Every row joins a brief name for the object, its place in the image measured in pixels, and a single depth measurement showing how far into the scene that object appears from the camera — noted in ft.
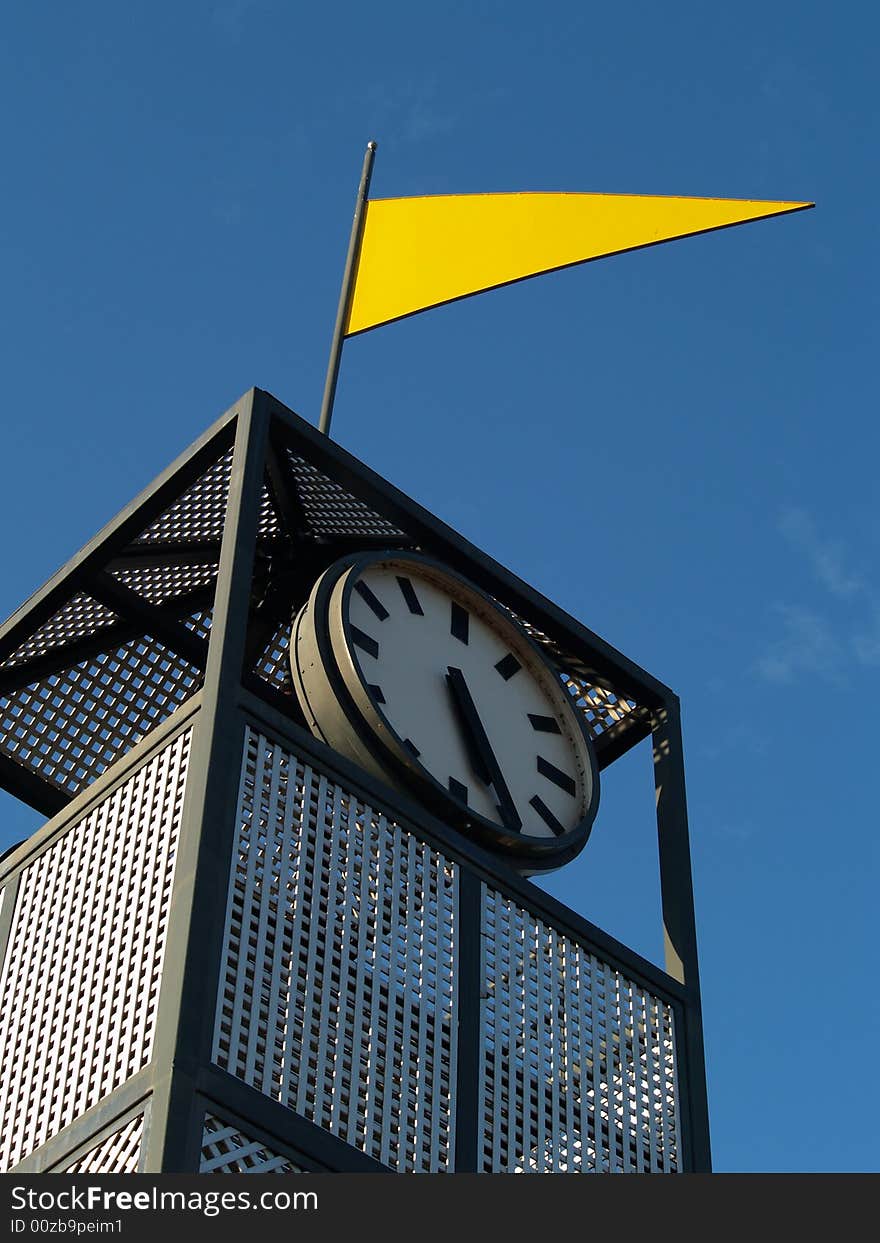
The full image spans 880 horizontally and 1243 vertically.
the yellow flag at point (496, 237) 69.05
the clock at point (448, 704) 56.34
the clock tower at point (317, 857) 48.21
